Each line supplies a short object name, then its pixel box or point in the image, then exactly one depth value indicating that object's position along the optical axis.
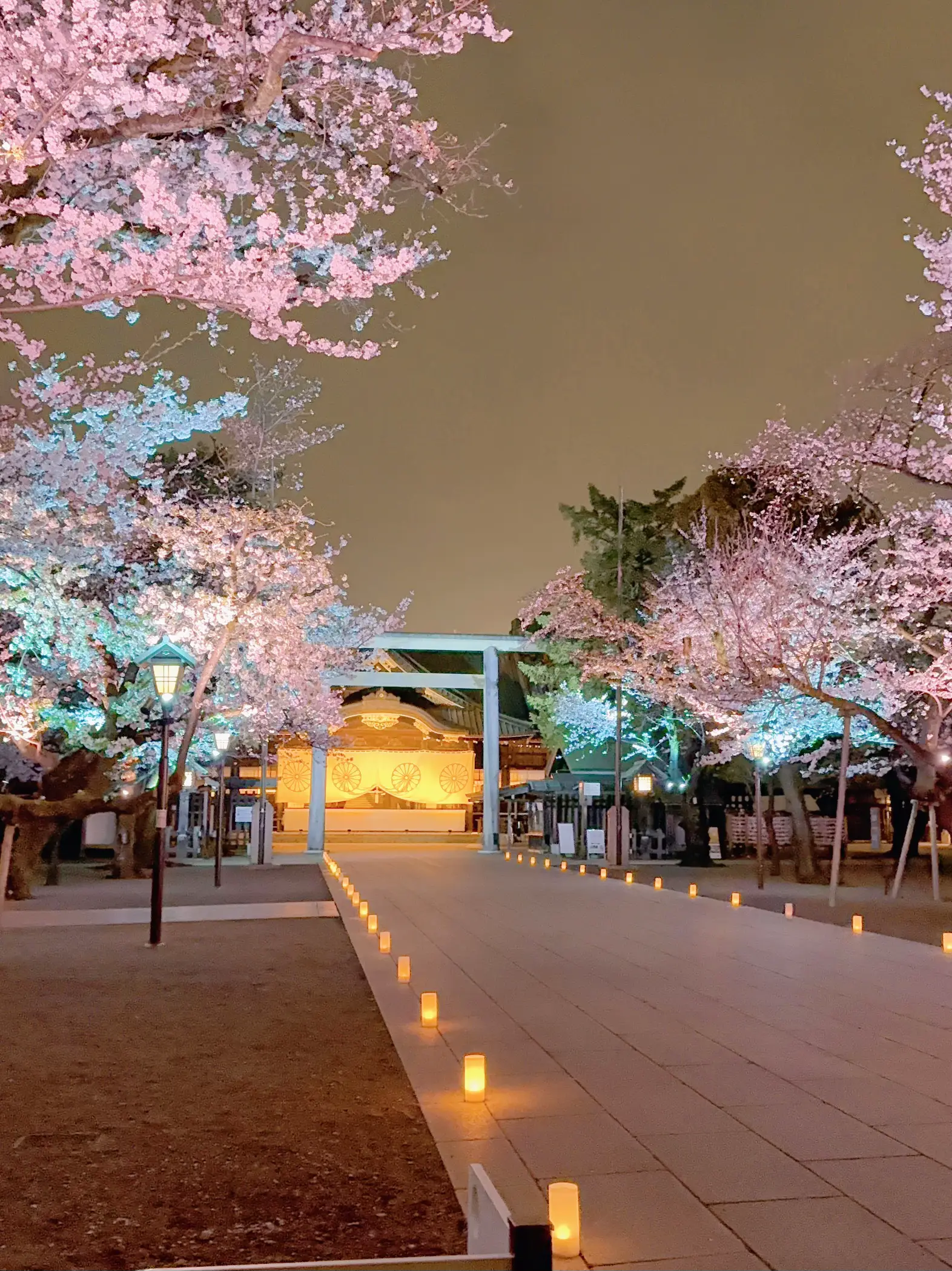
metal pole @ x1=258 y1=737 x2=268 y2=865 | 28.36
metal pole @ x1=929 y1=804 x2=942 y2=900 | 16.56
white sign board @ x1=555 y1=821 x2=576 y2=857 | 30.66
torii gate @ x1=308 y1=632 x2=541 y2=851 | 34.34
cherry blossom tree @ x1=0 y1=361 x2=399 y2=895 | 17.39
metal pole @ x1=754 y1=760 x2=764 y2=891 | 19.97
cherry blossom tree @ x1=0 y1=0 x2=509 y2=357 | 6.95
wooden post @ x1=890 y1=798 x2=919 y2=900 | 17.33
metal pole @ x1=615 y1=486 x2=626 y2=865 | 27.50
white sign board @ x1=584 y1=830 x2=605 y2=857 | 29.86
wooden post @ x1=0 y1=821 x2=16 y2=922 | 14.18
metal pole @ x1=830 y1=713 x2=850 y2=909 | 16.03
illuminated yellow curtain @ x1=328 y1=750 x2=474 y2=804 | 42.56
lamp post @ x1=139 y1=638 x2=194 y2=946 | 12.32
